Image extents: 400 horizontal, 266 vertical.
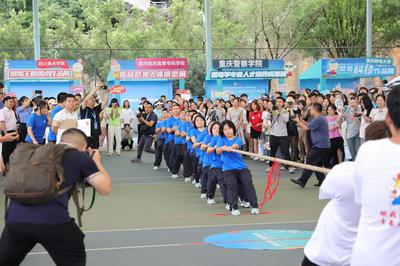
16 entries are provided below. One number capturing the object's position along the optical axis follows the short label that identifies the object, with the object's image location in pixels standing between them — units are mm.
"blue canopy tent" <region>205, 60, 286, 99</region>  28688
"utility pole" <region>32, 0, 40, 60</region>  27047
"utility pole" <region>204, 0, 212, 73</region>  28920
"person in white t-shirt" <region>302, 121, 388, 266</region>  4750
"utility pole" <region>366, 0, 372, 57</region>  29062
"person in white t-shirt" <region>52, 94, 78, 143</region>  13227
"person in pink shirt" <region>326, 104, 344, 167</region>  16203
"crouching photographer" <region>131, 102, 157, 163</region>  20875
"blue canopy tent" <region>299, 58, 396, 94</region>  29062
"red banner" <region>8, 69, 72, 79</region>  29094
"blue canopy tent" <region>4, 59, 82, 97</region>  29141
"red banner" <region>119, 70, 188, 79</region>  30734
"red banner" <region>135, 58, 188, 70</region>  30844
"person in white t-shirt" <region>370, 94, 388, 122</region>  15350
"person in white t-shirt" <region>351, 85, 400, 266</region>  4039
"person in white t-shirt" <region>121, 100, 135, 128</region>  26141
